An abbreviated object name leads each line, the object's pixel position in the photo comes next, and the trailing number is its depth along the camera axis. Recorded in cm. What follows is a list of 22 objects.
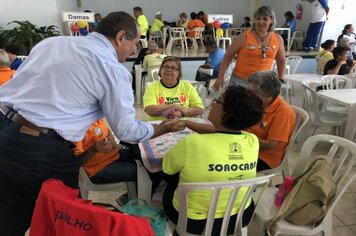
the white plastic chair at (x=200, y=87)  368
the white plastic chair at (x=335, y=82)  399
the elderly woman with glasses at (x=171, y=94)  249
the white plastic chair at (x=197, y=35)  1031
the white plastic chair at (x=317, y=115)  332
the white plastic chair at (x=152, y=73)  447
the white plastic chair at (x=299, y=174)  156
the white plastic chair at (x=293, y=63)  607
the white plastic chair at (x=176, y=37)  1032
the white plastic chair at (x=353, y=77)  413
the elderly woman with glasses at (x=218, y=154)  135
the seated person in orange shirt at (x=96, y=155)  183
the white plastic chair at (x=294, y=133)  213
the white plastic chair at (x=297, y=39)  1025
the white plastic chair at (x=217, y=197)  128
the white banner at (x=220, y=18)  994
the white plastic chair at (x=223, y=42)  877
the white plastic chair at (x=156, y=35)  1078
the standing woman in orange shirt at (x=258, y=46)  272
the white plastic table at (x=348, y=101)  296
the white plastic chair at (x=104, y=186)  187
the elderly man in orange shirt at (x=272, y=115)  199
